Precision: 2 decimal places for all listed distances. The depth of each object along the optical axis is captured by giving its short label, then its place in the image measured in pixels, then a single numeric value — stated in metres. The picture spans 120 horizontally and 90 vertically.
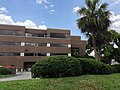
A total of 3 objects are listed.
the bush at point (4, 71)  12.42
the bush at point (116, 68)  7.75
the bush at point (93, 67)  6.14
